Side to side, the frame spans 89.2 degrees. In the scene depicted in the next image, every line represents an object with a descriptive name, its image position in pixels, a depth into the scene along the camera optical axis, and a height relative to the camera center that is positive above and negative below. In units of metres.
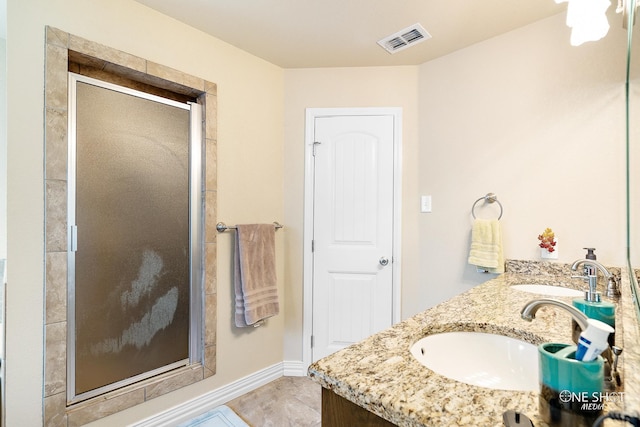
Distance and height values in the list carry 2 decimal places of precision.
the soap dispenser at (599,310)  0.76 -0.22
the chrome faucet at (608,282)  0.83 -0.21
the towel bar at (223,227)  2.07 -0.10
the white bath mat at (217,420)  1.88 -1.23
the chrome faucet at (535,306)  0.61 -0.18
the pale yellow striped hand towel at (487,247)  1.87 -0.19
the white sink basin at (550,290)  1.47 -0.35
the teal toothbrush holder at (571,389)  0.47 -0.26
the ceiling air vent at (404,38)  1.94 +1.09
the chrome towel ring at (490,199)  1.98 +0.09
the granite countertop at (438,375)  0.54 -0.33
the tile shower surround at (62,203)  1.45 +0.03
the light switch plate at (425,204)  2.29 +0.07
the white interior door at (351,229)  2.41 -0.12
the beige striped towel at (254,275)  2.13 -0.43
